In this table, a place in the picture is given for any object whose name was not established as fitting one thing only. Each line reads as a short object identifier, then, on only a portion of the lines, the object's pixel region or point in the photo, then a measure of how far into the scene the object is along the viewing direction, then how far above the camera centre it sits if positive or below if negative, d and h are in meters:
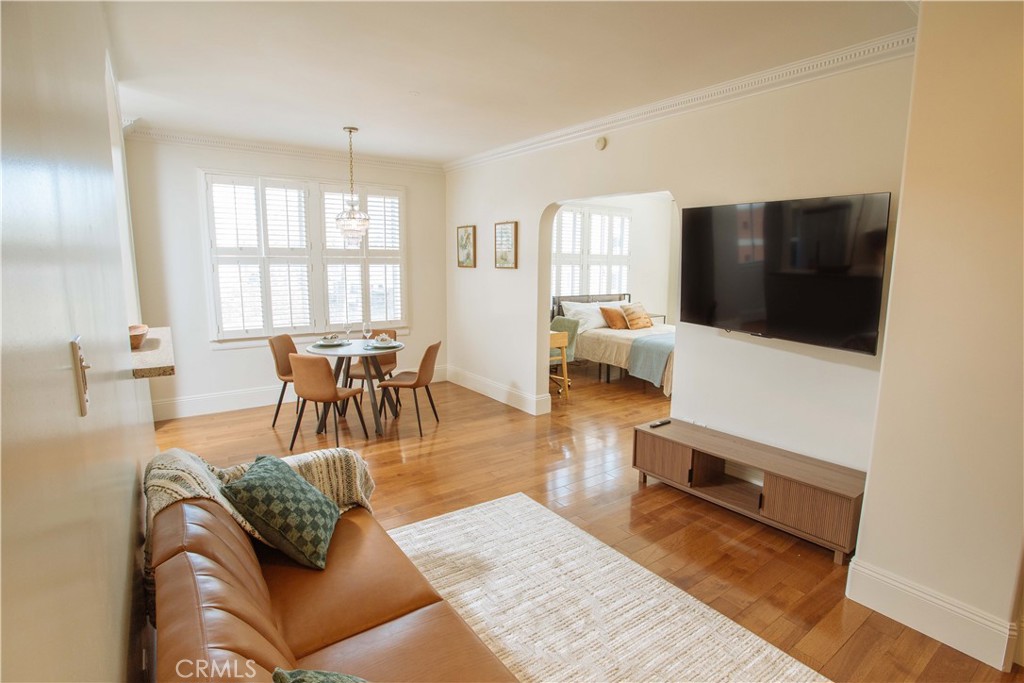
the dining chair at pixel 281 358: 4.84 -0.83
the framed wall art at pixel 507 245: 5.27 +0.24
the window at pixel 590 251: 7.47 +0.26
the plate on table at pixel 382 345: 4.75 -0.70
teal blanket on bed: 6.01 -1.01
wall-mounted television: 2.64 +0.01
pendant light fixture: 4.60 +0.40
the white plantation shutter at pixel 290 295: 5.43 -0.29
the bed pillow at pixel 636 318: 7.06 -0.65
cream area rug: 2.05 -1.52
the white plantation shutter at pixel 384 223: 5.93 +0.50
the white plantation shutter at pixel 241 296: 5.17 -0.29
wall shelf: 2.03 -0.39
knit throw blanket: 1.60 -0.85
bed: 6.03 -0.91
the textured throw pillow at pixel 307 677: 0.96 -0.77
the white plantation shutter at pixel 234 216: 5.05 +0.49
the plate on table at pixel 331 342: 4.82 -0.69
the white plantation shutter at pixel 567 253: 7.41 +0.23
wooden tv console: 2.69 -1.21
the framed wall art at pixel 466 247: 5.96 +0.25
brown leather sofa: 1.07 -1.08
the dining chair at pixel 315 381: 4.11 -0.90
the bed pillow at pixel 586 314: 7.03 -0.61
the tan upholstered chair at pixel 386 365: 5.18 -0.98
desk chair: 5.86 -0.87
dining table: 4.51 -0.74
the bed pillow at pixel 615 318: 7.05 -0.65
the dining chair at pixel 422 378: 4.75 -1.00
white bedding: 6.45 -0.95
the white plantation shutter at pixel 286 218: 5.32 +0.50
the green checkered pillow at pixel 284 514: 1.91 -0.91
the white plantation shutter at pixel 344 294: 5.79 -0.29
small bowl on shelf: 2.45 -0.33
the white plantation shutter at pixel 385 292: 6.05 -0.28
